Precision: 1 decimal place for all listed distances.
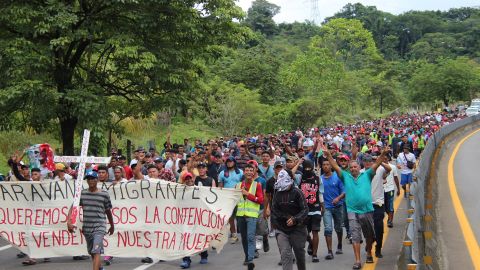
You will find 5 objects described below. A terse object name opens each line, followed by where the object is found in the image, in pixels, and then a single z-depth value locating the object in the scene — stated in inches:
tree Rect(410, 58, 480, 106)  2844.5
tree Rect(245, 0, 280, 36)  4598.9
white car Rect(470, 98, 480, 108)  2546.8
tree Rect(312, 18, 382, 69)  3378.4
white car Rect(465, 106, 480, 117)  2429.3
